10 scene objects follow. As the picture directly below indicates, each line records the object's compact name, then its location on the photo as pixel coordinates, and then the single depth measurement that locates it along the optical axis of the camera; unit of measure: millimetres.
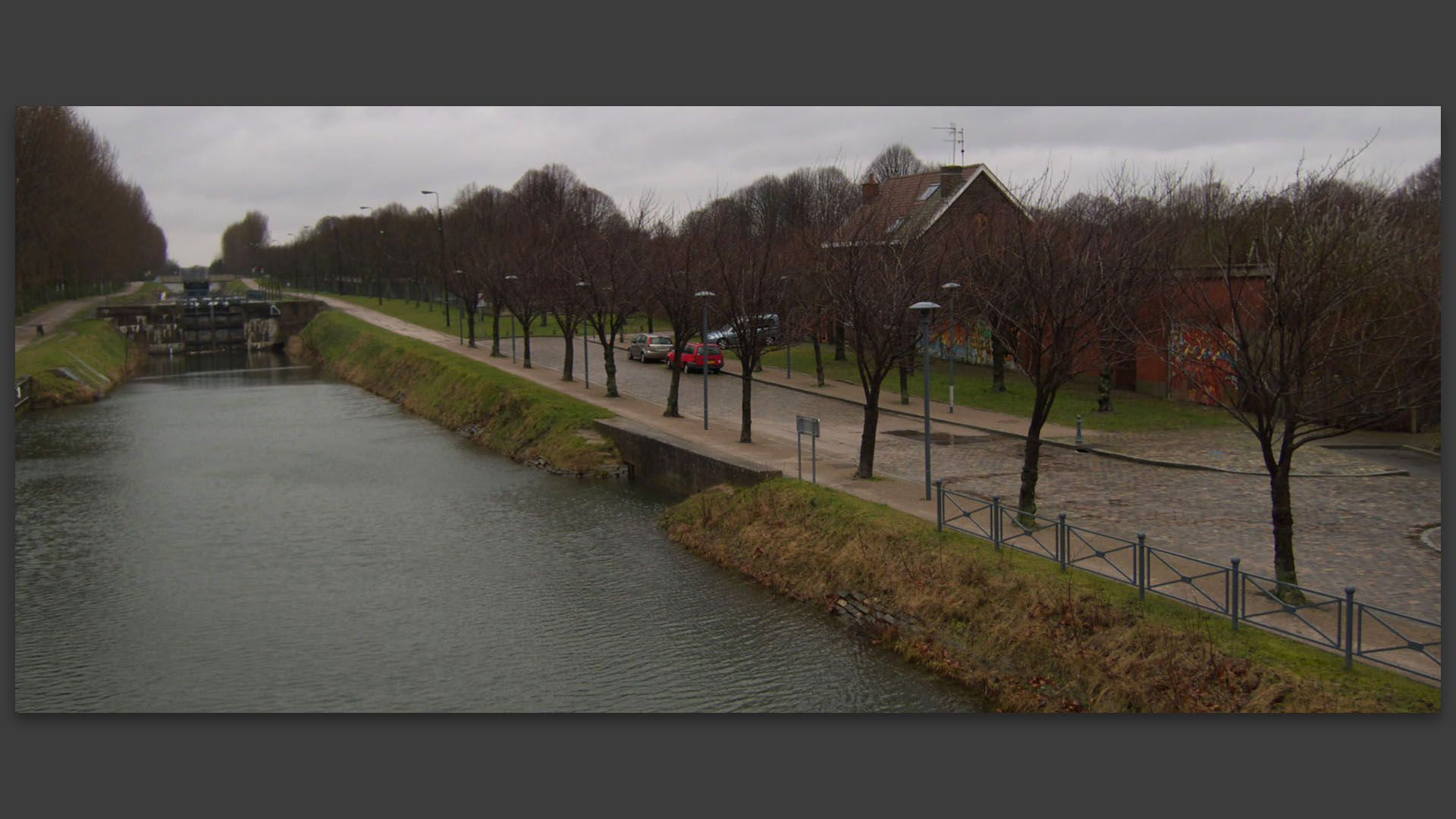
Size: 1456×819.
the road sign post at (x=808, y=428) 20978
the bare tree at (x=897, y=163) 75125
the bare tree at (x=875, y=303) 21562
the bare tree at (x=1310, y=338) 12312
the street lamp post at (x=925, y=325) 18375
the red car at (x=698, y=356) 42156
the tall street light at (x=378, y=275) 92062
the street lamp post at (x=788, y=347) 33875
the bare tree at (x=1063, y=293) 17531
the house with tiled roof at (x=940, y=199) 31886
